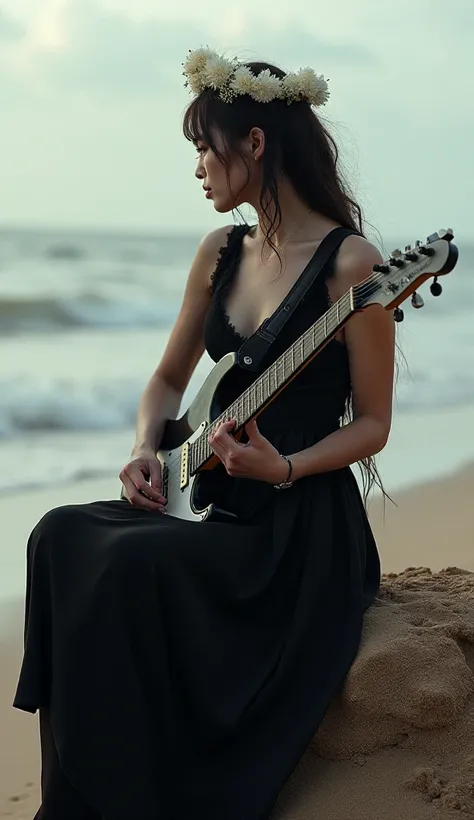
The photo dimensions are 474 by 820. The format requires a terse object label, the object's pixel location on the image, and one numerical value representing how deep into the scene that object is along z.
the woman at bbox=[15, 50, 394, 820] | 2.05
